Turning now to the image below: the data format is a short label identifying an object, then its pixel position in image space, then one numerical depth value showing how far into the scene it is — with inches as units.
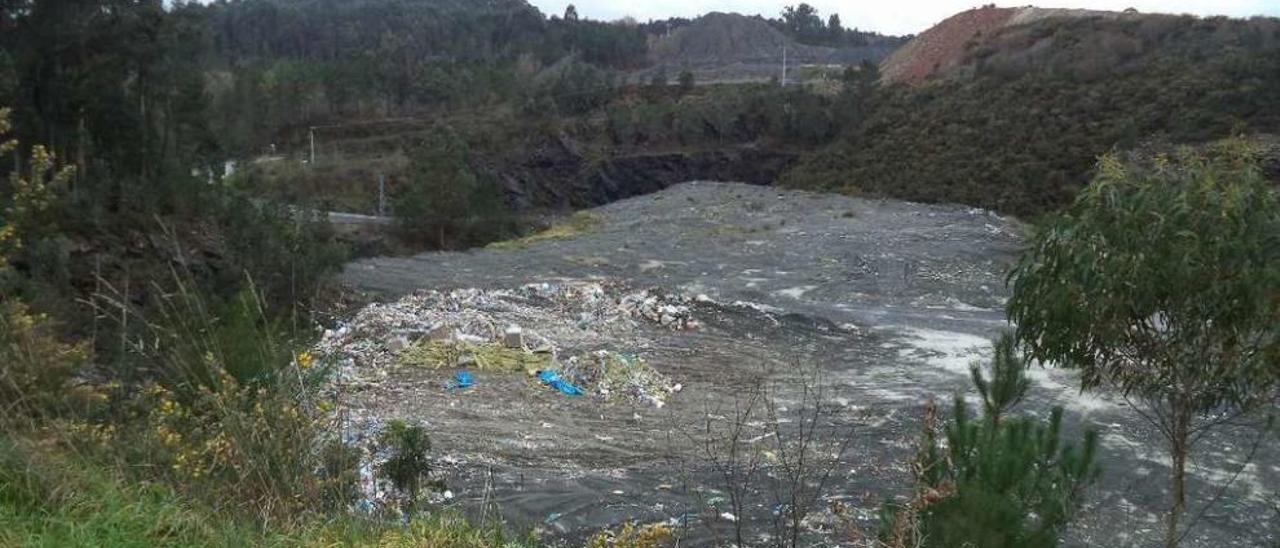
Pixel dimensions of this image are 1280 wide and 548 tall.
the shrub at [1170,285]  177.3
